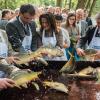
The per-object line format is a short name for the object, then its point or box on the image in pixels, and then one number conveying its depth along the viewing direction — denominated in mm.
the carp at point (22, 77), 2114
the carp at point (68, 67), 2725
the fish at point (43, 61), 2730
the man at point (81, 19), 5835
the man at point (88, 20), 6461
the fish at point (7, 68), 2392
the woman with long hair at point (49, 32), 3625
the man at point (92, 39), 3878
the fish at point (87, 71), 2701
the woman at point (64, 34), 4052
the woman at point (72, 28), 4867
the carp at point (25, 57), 2680
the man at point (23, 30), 3320
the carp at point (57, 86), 2293
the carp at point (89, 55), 3033
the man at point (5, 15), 5590
